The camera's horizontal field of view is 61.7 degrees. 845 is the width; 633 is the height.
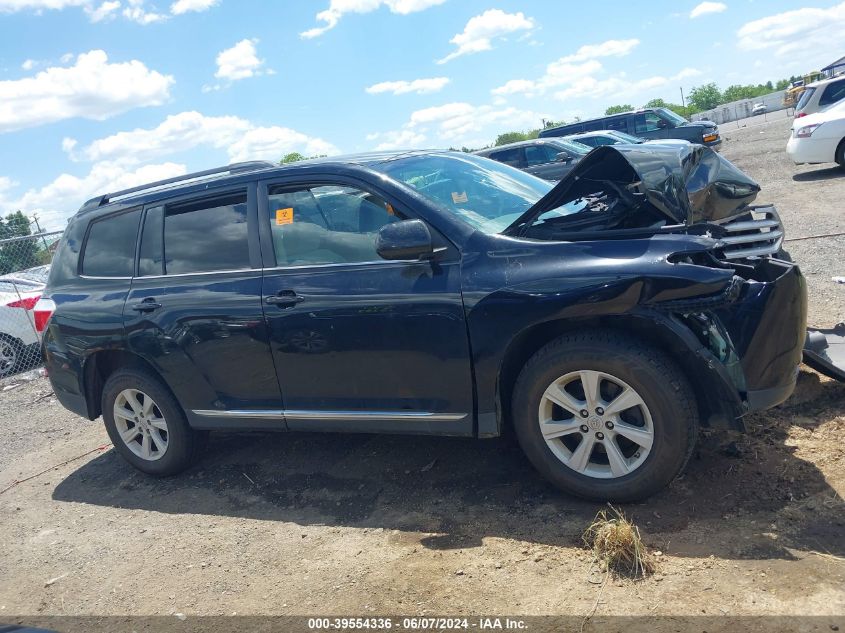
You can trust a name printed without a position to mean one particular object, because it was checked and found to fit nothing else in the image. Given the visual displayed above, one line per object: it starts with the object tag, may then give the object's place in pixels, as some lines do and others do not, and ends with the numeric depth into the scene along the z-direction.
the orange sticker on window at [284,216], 4.27
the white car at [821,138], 13.23
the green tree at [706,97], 113.00
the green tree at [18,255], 11.98
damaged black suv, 3.27
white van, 15.39
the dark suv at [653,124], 21.95
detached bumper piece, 3.98
